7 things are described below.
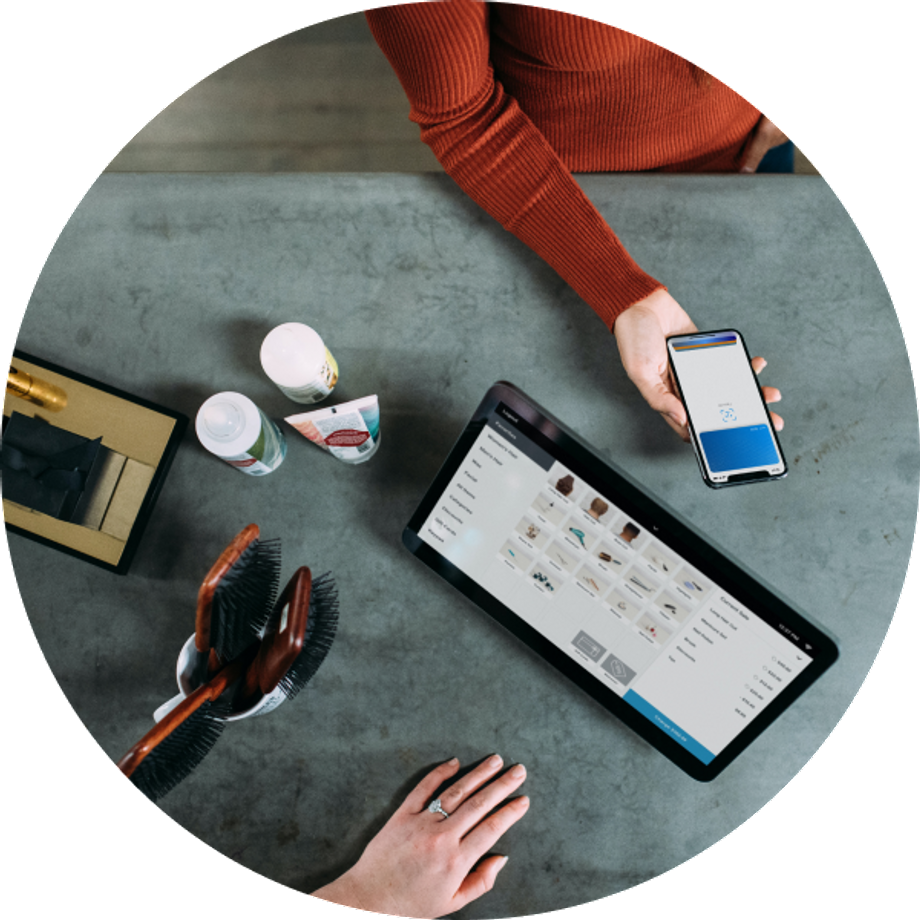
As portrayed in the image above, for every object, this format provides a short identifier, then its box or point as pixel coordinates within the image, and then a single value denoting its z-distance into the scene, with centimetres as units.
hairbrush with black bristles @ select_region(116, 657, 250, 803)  61
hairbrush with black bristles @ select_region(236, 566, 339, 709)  66
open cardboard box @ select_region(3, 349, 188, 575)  86
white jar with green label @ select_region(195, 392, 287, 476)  72
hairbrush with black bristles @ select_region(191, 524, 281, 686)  67
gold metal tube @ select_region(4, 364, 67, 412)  83
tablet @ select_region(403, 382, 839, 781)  69
